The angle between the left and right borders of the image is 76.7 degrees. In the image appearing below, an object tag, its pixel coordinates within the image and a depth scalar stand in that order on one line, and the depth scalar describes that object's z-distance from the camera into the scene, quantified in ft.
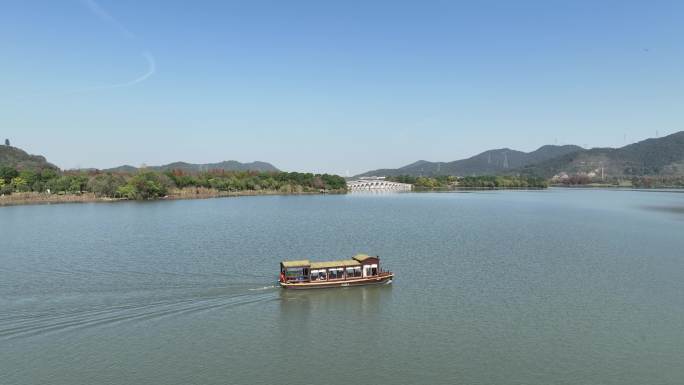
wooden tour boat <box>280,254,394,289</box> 105.09
